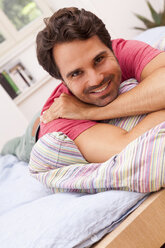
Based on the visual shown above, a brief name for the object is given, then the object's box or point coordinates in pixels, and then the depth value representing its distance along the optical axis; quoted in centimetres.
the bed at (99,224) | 67
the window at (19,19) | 331
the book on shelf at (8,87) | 324
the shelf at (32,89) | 326
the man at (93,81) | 95
